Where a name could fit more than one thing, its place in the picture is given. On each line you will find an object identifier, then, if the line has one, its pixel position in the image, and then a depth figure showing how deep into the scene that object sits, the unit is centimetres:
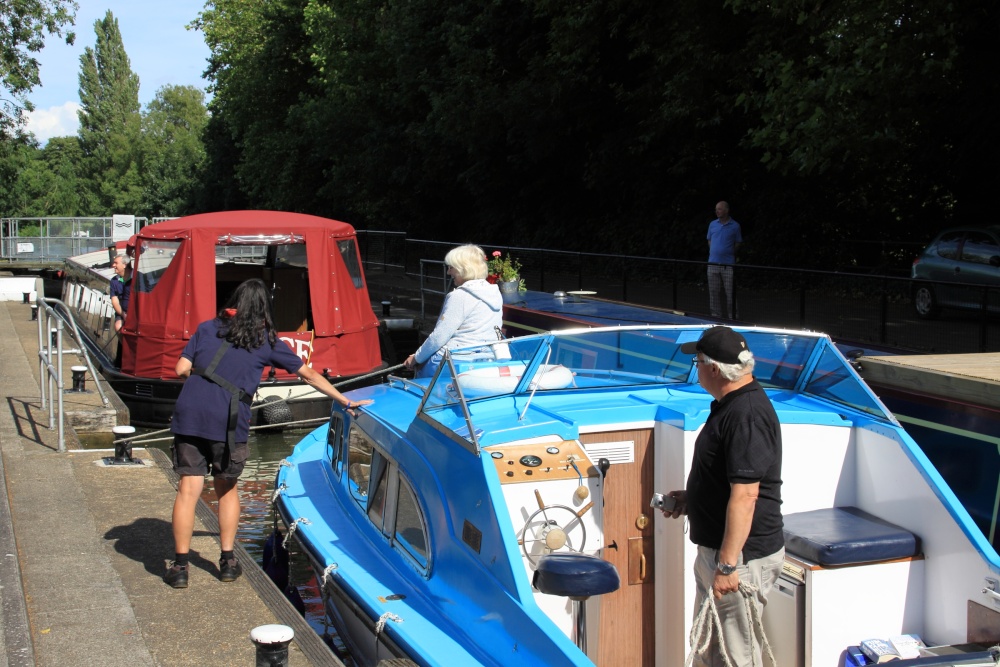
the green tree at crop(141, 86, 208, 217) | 7419
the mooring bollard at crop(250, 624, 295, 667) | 380
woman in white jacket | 668
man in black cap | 364
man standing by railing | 1405
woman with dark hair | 540
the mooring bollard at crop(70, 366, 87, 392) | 1095
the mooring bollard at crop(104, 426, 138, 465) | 832
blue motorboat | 429
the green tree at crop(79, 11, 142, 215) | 9744
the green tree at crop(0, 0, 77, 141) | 3925
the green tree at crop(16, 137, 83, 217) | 8681
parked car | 1534
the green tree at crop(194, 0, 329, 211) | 4275
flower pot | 1424
